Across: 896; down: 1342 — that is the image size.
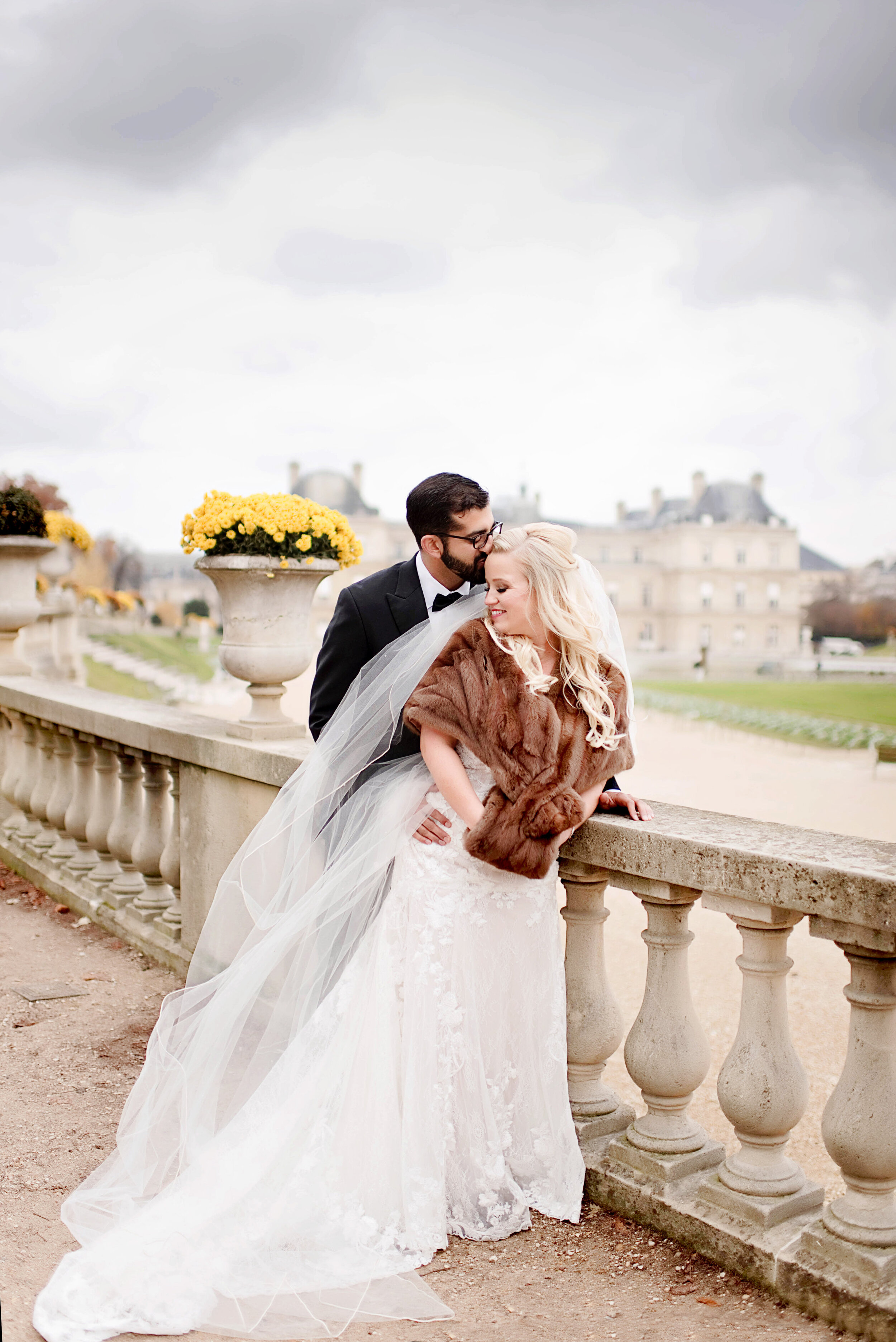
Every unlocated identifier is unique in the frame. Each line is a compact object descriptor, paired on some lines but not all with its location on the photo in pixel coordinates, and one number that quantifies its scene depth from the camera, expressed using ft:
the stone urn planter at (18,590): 24.00
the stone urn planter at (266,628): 13.47
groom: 9.16
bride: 7.64
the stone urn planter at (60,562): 47.83
